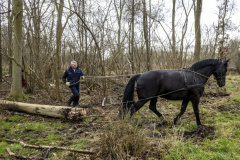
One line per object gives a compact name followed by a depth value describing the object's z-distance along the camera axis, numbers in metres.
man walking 6.45
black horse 4.66
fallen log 5.15
